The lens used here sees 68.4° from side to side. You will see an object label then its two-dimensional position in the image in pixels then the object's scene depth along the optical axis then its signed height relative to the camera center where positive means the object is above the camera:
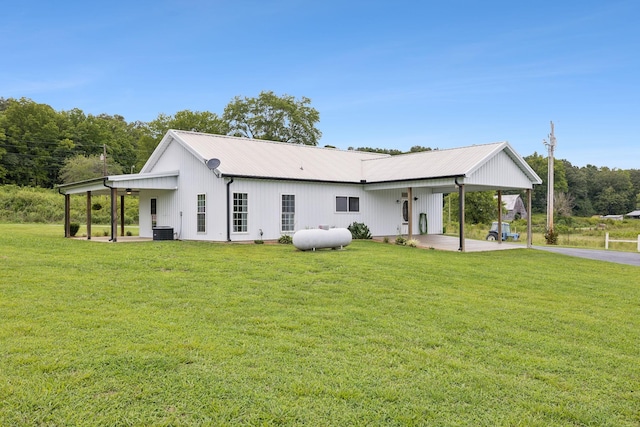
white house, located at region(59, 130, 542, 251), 19.27 +1.38
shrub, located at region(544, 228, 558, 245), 26.14 -1.26
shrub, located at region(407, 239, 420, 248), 20.23 -1.18
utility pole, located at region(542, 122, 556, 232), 28.39 +2.55
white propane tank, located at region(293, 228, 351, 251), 16.05 -0.80
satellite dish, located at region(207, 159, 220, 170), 18.31 +2.02
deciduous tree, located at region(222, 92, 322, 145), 52.69 +11.06
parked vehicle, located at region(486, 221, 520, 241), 28.28 -1.11
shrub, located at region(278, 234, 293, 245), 19.34 -1.00
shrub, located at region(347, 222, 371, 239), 22.59 -0.74
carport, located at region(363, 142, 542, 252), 19.47 +1.94
